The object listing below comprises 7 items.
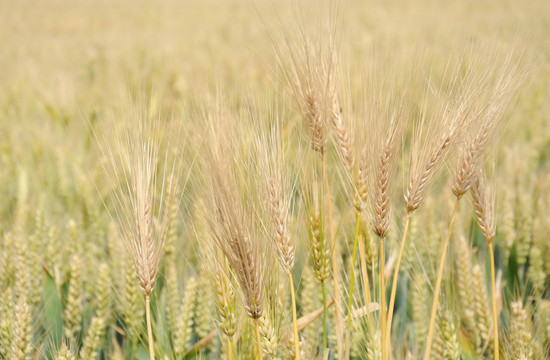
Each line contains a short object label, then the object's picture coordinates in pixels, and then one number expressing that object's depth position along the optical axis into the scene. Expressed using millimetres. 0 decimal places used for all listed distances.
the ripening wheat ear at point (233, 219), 623
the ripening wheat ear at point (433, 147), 687
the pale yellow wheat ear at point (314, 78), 757
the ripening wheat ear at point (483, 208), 797
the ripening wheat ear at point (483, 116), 732
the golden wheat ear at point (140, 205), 660
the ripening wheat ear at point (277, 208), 663
